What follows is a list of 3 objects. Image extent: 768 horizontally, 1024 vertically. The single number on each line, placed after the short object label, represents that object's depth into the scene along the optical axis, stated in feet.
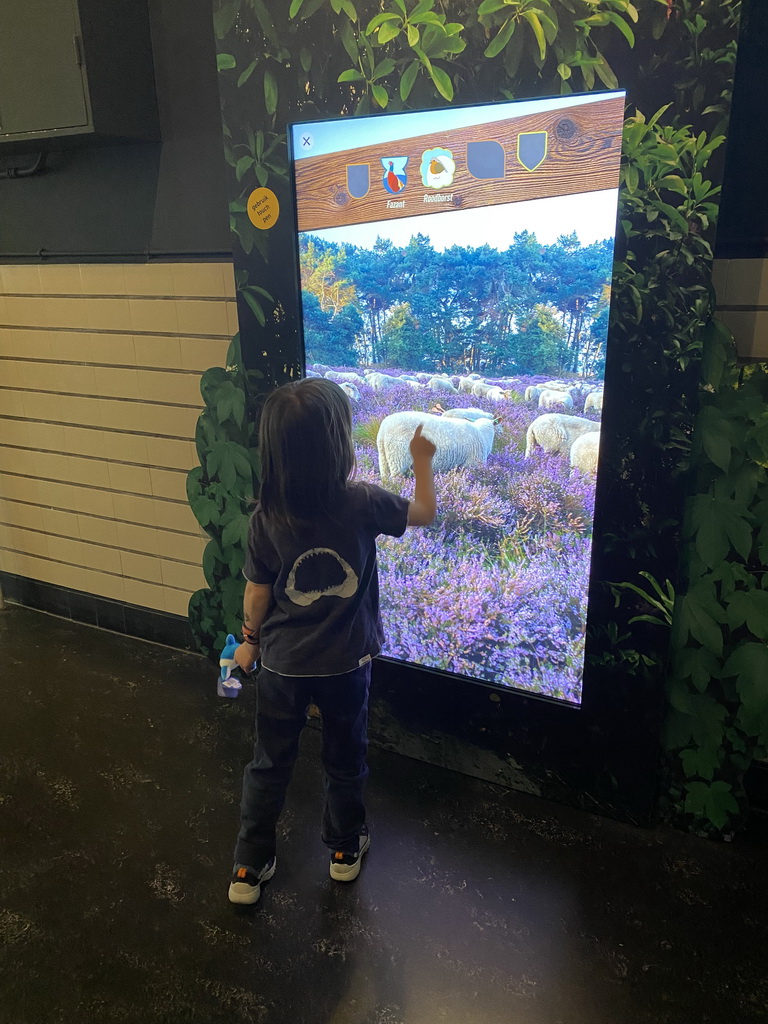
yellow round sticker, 6.50
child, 4.89
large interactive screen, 5.48
